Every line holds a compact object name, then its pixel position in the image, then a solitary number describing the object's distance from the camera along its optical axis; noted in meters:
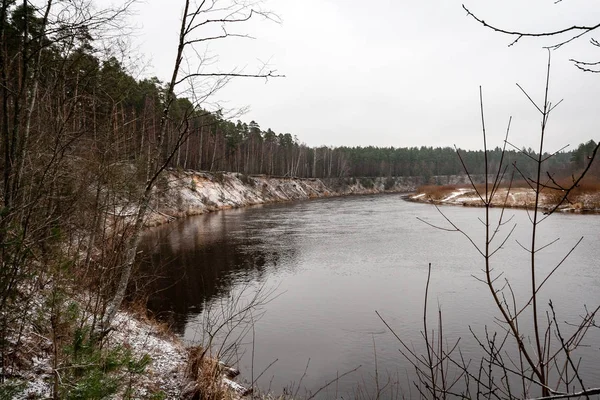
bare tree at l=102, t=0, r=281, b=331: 4.72
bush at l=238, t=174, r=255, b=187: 56.47
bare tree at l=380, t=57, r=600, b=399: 7.43
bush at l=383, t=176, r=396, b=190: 94.94
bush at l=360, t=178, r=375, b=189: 88.50
